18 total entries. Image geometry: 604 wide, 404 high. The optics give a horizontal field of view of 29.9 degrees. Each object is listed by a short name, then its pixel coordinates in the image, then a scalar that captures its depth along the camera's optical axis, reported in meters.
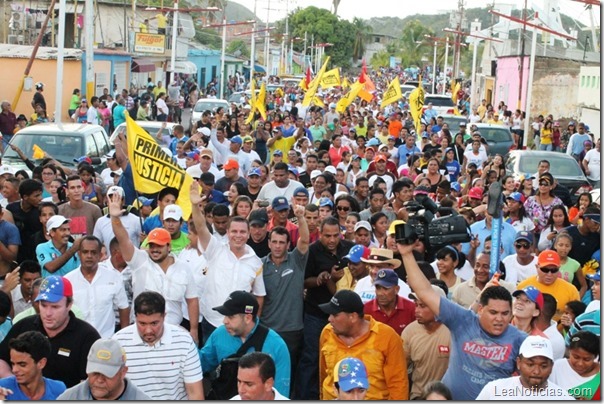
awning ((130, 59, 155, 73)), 52.97
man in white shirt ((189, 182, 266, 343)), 9.73
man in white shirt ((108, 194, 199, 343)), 9.26
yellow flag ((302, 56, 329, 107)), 30.41
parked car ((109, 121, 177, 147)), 23.71
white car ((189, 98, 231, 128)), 38.50
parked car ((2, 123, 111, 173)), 19.08
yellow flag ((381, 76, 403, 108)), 30.39
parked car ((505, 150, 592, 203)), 22.00
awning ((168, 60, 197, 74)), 61.38
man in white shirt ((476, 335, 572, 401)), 6.64
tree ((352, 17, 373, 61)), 142.00
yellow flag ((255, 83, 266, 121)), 27.17
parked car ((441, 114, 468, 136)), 35.01
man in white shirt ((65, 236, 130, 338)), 9.15
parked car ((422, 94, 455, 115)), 48.66
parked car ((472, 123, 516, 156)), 31.83
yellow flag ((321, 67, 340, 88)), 32.09
